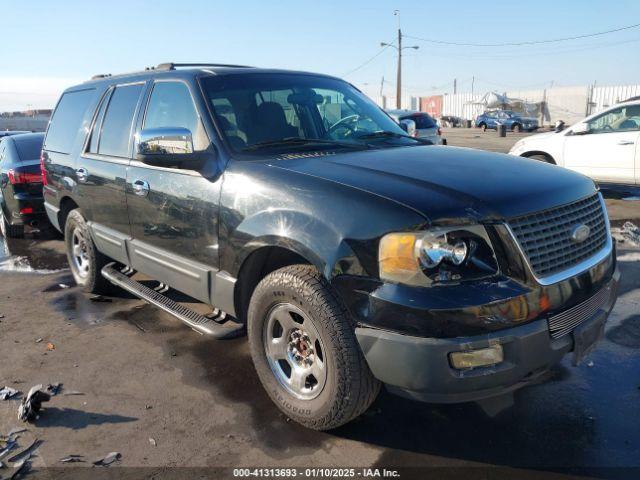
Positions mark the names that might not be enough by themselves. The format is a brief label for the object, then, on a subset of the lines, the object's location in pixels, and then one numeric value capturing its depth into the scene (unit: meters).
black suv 2.32
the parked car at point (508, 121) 37.84
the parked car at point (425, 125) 16.14
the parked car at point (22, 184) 7.48
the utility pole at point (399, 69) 43.84
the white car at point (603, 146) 8.67
